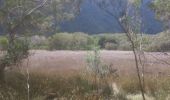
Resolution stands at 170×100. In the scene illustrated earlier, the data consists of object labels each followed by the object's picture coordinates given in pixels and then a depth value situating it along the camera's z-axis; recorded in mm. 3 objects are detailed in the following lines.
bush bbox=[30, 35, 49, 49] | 35050
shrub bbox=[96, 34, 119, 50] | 43125
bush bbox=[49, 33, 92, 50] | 37625
